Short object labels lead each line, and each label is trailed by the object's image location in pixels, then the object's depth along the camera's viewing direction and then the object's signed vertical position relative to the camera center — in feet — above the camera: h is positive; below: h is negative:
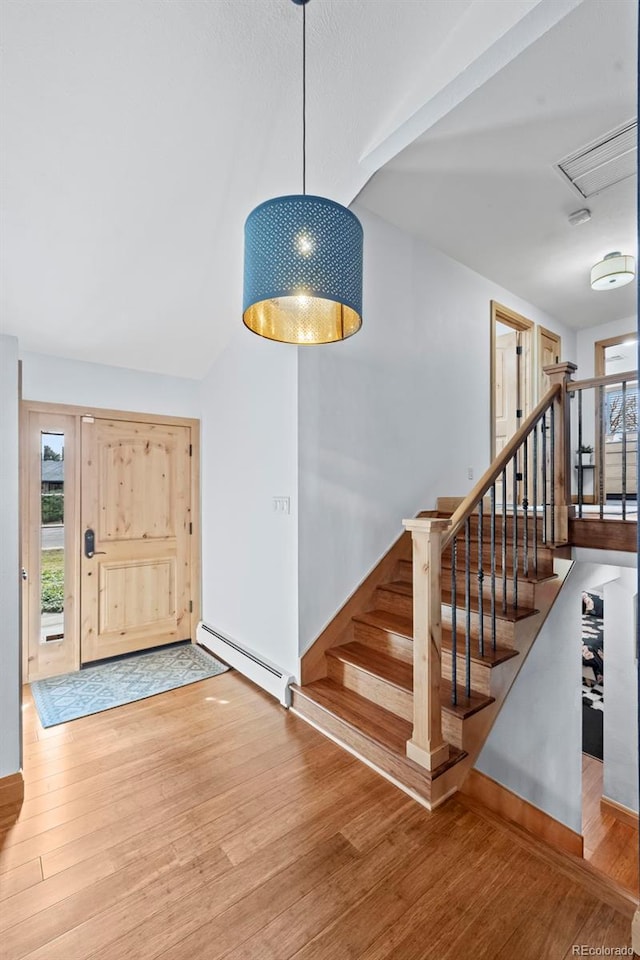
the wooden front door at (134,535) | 11.44 -1.51
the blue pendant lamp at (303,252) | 4.64 +2.48
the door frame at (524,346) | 14.42 +4.96
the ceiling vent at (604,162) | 8.30 +6.54
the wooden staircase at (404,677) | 6.84 -3.63
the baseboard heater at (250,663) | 9.15 -4.29
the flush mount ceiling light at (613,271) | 12.28 +5.94
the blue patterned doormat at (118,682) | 9.19 -4.73
